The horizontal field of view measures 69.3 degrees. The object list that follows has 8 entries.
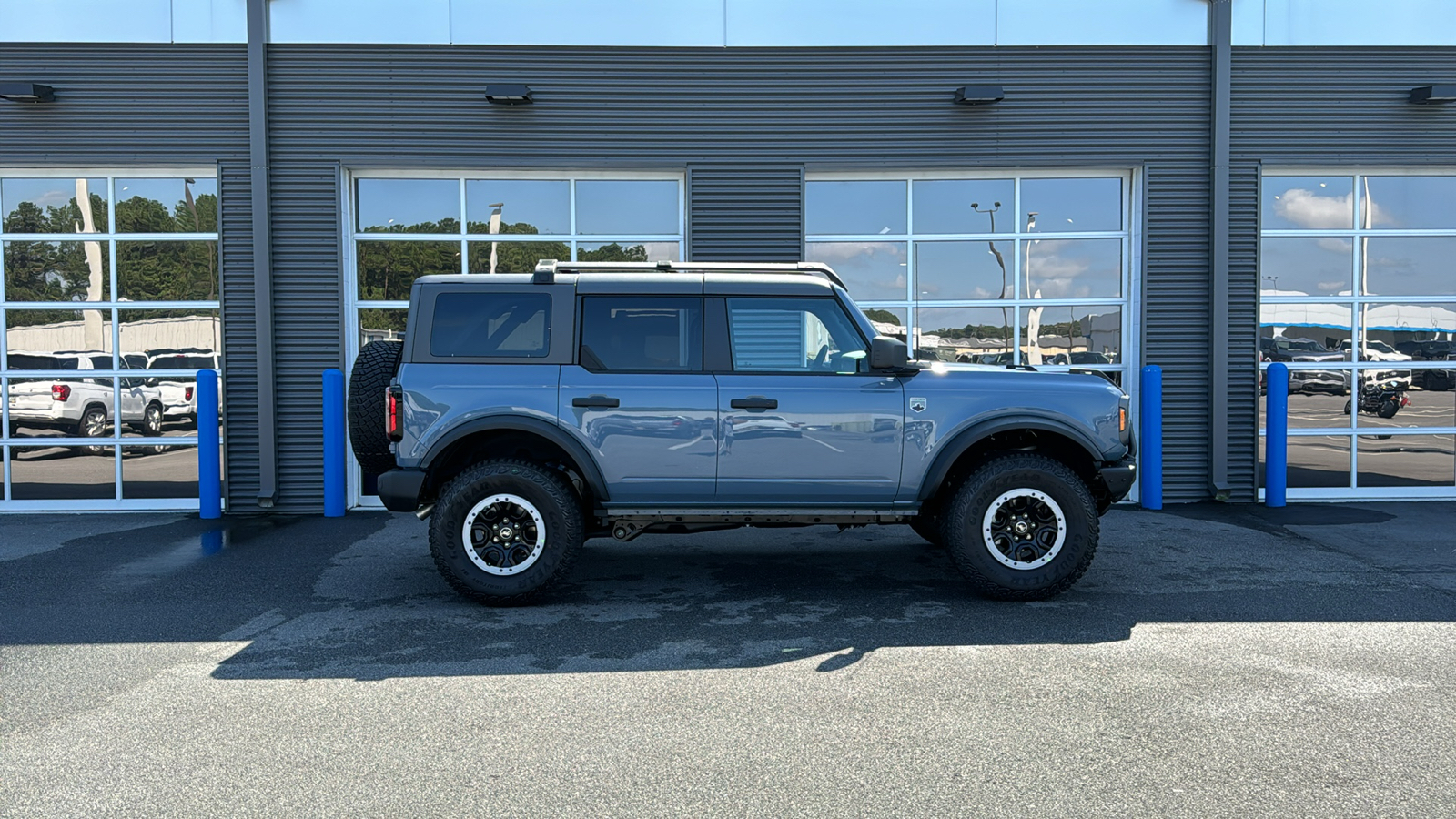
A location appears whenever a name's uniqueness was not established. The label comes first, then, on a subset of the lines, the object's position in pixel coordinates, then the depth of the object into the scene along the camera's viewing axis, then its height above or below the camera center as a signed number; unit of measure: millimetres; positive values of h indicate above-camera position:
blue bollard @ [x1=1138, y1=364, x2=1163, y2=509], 9422 -695
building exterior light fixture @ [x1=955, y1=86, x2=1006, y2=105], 9797 +2523
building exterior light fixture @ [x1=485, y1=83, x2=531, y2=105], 9617 +2522
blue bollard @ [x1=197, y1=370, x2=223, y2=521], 9203 -716
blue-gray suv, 6082 -341
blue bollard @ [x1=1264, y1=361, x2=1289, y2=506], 9570 -629
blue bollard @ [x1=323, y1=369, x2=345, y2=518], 9188 -585
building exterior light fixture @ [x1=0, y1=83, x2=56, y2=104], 9508 +2527
